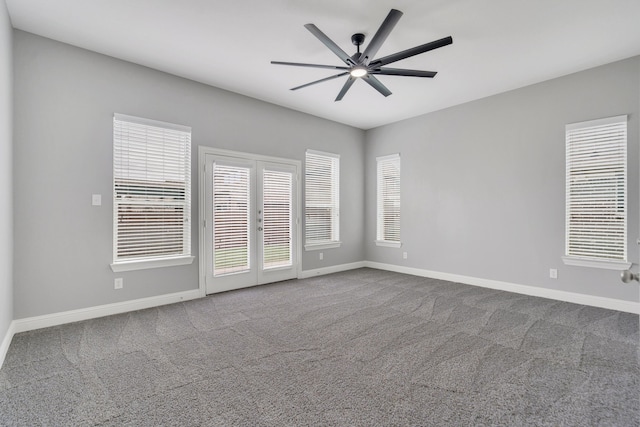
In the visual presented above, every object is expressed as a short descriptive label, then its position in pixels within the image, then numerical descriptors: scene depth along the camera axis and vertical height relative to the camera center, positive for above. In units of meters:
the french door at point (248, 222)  4.38 -0.18
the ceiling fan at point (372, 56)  2.46 +1.48
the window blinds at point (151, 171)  3.58 +0.49
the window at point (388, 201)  6.07 +0.22
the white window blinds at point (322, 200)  5.68 +0.22
